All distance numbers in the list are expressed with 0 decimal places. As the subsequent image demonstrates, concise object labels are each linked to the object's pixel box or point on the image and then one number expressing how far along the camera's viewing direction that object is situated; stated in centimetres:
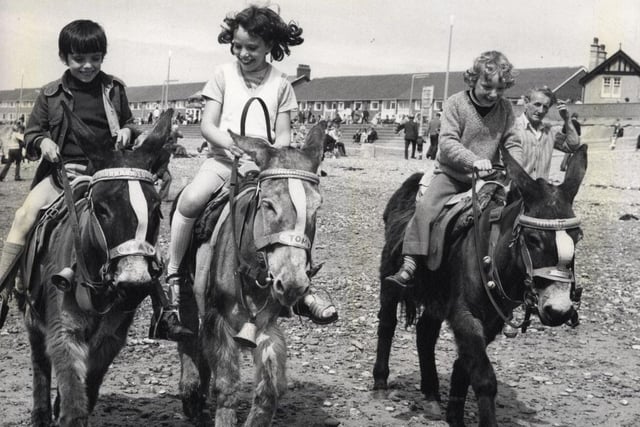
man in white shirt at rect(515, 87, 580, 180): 838
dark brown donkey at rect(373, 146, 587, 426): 569
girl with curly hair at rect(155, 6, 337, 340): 599
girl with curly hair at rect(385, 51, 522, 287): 696
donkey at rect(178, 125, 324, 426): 474
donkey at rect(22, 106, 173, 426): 487
